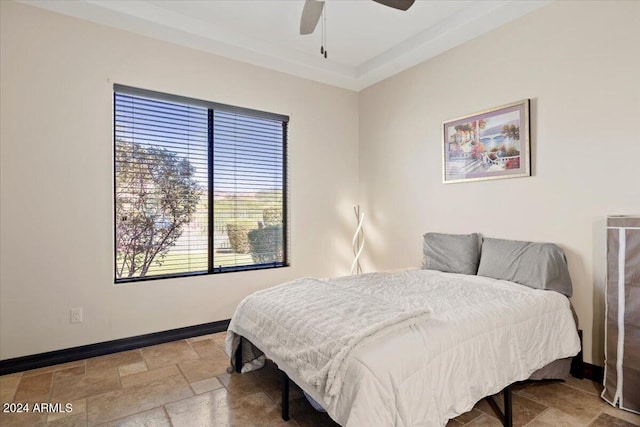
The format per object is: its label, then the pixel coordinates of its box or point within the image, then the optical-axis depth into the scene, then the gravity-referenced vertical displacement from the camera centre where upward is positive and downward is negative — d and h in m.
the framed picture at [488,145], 2.86 +0.63
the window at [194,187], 3.16 +0.27
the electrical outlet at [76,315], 2.85 -0.87
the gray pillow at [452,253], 3.08 -0.38
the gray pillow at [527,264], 2.45 -0.40
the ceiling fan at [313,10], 2.28 +1.46
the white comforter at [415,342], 1.43 -0.67
